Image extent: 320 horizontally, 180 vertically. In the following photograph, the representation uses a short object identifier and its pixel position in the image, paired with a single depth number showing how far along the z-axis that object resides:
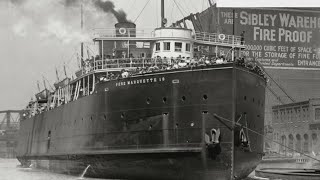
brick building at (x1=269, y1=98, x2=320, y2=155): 101.56
